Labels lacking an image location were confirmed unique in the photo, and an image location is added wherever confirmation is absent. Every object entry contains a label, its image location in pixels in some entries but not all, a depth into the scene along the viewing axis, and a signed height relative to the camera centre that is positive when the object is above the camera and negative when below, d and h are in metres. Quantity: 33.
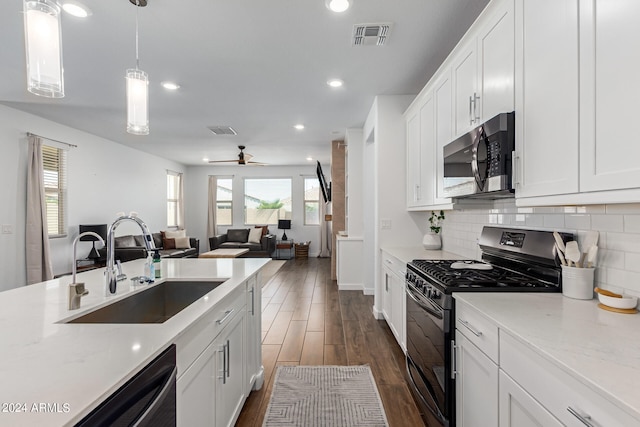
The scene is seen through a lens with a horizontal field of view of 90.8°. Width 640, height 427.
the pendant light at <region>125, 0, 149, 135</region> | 1.83 +0.65
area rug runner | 1.97 -1.30
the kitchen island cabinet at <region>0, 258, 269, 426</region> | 0.68 -0.39
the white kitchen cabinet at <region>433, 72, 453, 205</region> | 2.43 +0.70
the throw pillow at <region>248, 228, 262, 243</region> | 8.64 -0.67
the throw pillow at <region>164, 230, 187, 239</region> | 7.54 -0.56
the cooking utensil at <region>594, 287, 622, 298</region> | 1.28 -0.35
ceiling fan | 6.50 +1.14
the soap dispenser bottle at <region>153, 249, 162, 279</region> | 1.89 -0.34
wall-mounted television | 6.73 +0.57
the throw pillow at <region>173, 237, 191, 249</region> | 7.47 -0.76
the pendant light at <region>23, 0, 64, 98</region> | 1.28 +0.69
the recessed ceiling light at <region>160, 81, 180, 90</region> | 3.47 +1.41
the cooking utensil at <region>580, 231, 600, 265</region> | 1.42 -0.15
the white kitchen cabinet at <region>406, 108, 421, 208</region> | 3.25 +0.56
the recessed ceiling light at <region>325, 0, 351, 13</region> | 2.09 +1.39
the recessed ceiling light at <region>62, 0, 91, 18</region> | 2.12 +1.40
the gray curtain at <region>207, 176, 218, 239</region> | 9.47 +0.05
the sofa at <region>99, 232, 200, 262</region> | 5.84 -0.76
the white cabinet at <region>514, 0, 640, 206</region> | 0.99 +0.40
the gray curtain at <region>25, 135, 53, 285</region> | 4.48 -0.16
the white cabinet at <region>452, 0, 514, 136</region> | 1.63 +0.84
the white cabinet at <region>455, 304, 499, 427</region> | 1.23 -0.69
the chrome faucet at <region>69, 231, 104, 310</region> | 1.27 -0.34
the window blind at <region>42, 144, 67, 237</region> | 4.98 +0.38
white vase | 3.29 -0.34
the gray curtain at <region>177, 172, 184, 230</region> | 9.12 +0.23
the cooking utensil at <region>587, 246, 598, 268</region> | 1.41 -0.21
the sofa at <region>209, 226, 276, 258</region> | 8.19 -0.85
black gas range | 1.59 -0.40
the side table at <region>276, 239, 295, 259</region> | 9.06 -1.05
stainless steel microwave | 1.59 +0.29
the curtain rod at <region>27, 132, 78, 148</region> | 4.54 +1.12
